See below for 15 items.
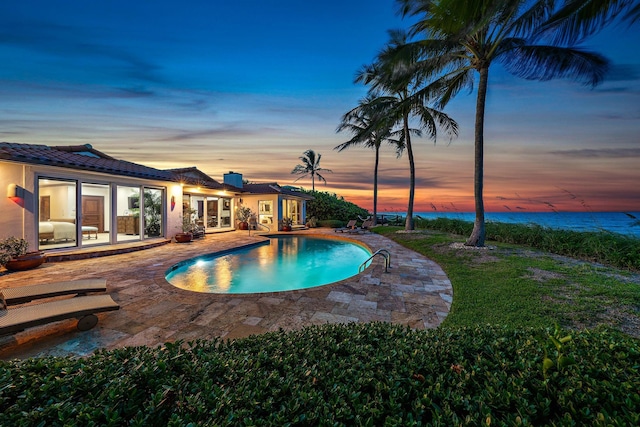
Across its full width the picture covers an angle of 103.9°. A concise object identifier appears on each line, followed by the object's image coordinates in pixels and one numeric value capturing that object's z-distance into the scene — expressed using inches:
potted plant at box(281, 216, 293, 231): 706.0
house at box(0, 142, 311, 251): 296.4
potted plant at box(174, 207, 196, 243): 481.7
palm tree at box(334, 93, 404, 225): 569.0
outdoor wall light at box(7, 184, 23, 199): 286.2
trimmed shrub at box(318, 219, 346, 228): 847.1
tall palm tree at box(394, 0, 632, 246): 229.8
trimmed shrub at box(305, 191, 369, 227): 924.6
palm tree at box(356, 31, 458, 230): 358.6
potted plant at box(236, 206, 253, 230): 707.4
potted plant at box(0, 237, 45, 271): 259.9
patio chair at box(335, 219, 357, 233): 696.4
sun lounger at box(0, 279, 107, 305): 163.6
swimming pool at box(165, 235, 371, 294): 285.4
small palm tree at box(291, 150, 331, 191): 1222.0
